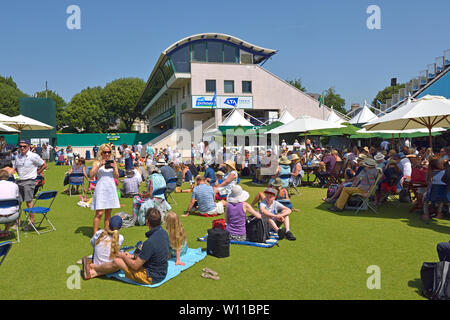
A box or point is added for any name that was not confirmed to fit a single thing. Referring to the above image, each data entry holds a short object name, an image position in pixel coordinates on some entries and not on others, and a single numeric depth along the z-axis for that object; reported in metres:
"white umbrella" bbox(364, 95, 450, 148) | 7.82
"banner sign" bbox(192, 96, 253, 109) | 34.66
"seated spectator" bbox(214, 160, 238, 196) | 9.61
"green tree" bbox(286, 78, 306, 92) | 68.74
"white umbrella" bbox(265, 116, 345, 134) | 13.52
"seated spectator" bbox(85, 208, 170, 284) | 4.36
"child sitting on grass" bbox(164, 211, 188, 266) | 5.07
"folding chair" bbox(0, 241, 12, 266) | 3.67
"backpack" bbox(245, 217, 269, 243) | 6.11
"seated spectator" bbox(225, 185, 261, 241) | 6.13
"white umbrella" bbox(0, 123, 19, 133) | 12.92
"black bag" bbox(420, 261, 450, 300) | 3.93
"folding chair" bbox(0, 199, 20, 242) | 5.76
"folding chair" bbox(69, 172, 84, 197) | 11.59
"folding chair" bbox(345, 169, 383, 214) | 8.51
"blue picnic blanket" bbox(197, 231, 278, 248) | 5.94
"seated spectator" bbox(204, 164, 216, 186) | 11.09
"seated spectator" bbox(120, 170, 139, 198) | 11.00
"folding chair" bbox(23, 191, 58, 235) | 6.70
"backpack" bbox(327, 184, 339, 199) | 9.75
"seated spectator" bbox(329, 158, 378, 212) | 8.52
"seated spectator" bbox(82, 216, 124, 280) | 4.64
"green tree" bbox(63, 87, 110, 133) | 63.94
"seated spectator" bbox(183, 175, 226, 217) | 8.50
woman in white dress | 6.32
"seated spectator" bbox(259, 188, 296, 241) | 6.35
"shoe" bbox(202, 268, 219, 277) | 4.71
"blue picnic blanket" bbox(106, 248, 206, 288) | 4.57
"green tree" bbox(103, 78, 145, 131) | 66.69
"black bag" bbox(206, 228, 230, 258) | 5.46
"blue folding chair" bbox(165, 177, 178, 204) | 10.14
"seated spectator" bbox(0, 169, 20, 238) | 5.88
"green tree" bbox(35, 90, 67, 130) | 76.10
